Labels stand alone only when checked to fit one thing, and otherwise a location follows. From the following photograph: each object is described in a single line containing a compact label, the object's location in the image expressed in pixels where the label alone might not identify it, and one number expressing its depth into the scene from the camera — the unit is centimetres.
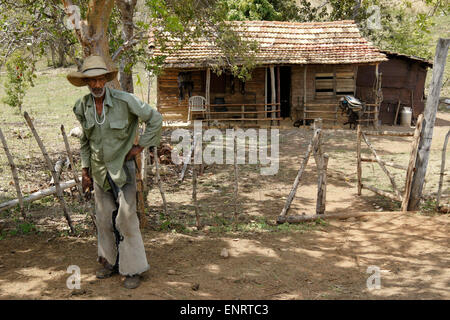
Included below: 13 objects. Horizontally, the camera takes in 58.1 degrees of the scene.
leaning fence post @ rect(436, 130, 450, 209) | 590
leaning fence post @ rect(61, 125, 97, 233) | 472
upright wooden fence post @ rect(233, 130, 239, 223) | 549
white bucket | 1656
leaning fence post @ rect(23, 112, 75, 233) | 455
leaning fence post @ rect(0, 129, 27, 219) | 464
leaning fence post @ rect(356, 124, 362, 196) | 724
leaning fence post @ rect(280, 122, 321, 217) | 573
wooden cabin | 1584
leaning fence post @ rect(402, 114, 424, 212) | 588
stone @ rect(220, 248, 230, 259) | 426
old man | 350
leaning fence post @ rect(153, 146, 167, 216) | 545
